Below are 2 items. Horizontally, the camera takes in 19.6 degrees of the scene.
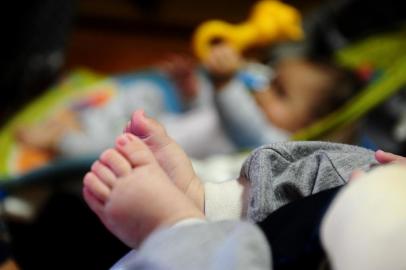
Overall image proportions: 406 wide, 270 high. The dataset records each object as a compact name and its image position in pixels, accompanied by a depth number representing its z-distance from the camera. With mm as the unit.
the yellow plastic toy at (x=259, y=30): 1415
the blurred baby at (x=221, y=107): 1538
